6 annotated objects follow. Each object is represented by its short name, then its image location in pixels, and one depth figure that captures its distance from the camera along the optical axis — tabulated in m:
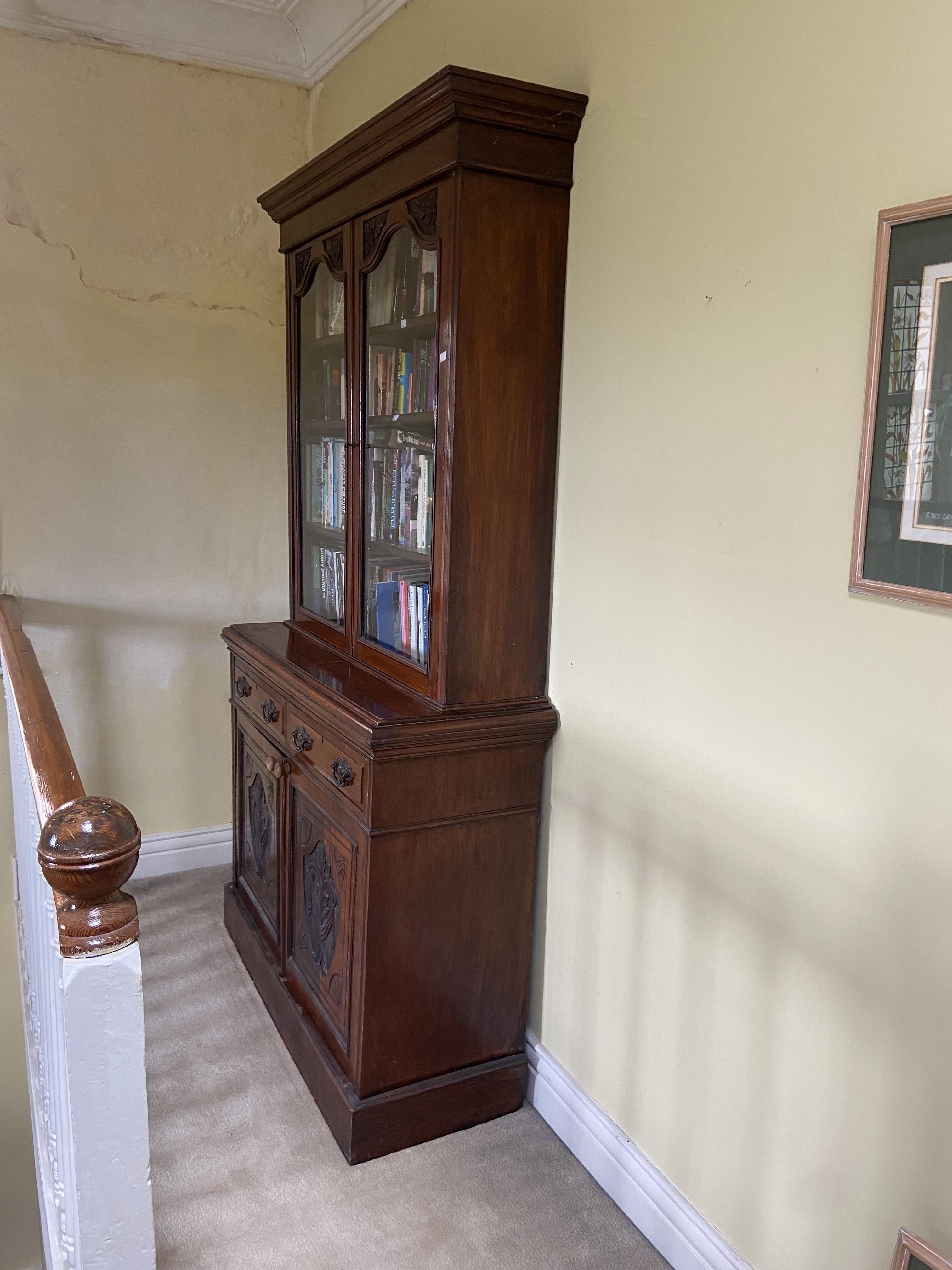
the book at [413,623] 1.98
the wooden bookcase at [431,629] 1.77
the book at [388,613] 2.07
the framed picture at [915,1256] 1.18
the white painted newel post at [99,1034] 0.83
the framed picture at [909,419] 1.14
